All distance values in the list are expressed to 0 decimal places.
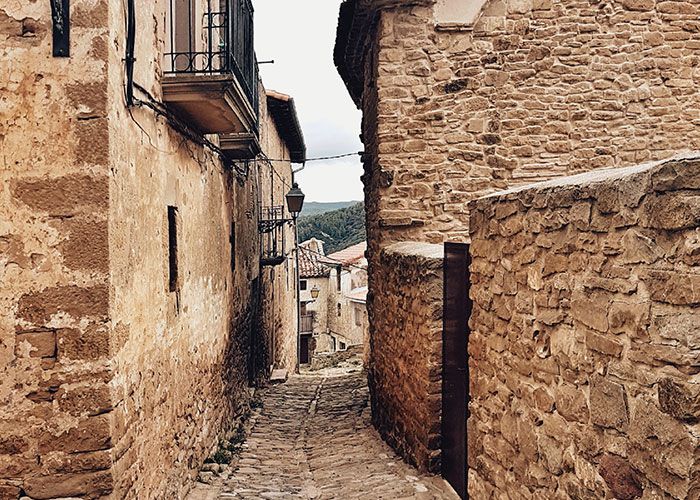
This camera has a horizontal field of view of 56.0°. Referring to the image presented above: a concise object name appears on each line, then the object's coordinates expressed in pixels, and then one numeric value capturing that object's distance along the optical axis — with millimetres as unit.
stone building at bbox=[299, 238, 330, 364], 28141
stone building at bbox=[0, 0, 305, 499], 3656
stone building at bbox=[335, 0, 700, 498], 2969
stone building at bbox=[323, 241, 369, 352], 31797
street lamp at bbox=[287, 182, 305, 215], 12250
